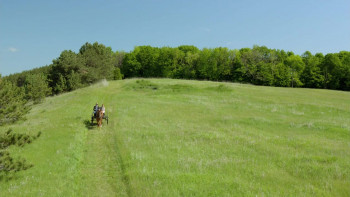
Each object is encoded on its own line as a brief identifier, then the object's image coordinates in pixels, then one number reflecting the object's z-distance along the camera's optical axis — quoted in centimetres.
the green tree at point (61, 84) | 6138
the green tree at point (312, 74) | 8444
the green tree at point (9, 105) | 1112
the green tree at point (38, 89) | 4999
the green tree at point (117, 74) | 10026
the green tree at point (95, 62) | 6362
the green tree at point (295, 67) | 8560
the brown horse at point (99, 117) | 2259
